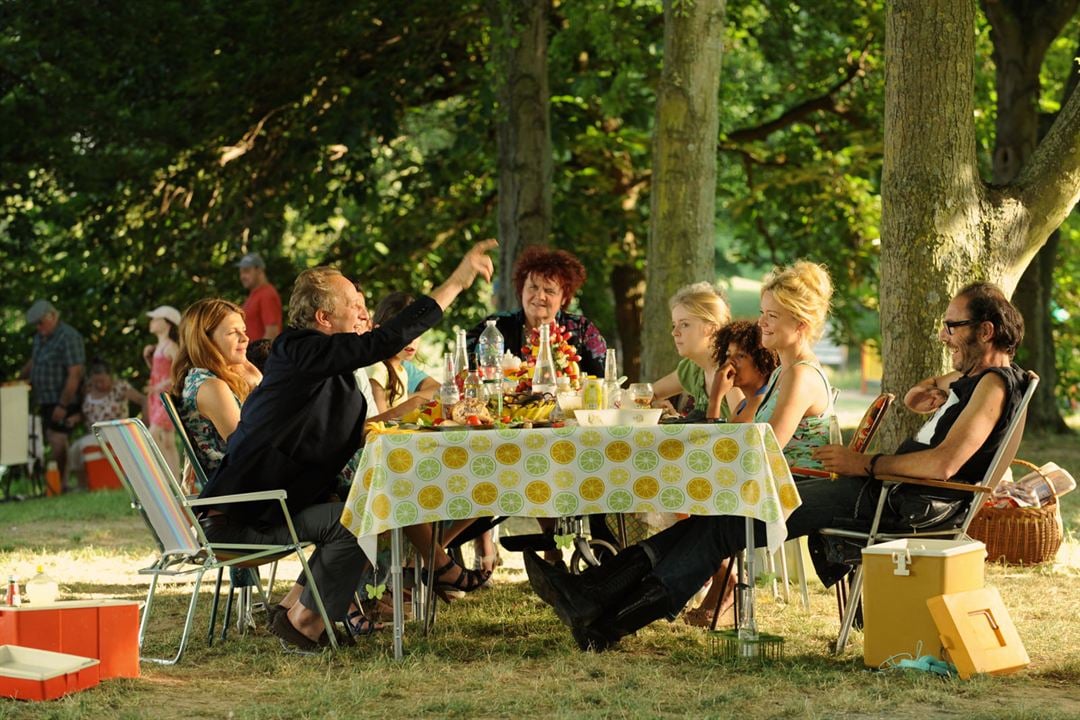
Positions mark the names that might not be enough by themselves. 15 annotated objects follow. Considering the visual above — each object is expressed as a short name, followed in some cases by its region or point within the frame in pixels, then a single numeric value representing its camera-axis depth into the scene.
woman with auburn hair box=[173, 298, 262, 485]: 10.38
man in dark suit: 9.80
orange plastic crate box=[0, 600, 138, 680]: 8.94
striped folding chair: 9.50
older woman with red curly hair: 12.48
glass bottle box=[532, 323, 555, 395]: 10.17
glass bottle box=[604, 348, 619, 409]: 10.02
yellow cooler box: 8.84
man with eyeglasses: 9.36
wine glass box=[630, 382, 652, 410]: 9.90
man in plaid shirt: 23.66
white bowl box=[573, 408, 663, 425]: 9.41
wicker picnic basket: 13.27
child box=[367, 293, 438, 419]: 11.99
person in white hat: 20.58
